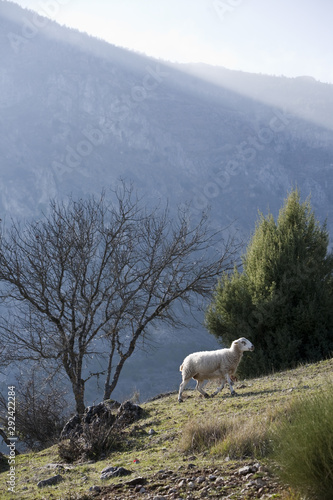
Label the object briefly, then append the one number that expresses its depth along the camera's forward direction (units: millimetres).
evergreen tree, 18406
